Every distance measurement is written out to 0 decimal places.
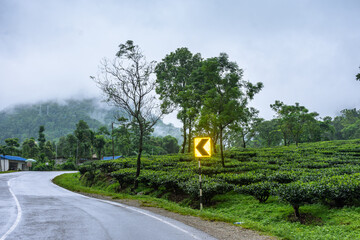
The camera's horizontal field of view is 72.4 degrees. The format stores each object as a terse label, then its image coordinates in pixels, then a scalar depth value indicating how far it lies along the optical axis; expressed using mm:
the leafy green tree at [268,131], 64500
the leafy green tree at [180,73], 32775
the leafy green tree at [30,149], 80250
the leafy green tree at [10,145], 69000
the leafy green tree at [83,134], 68050
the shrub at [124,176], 18094
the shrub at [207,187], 11008
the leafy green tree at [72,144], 79562
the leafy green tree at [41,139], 82062
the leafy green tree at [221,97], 21297
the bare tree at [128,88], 18688
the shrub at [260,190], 10172
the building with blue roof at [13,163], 63303
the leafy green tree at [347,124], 81556
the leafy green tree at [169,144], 98919
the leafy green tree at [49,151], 87875
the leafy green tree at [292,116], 44406
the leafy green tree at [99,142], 67688
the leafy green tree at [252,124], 48769
